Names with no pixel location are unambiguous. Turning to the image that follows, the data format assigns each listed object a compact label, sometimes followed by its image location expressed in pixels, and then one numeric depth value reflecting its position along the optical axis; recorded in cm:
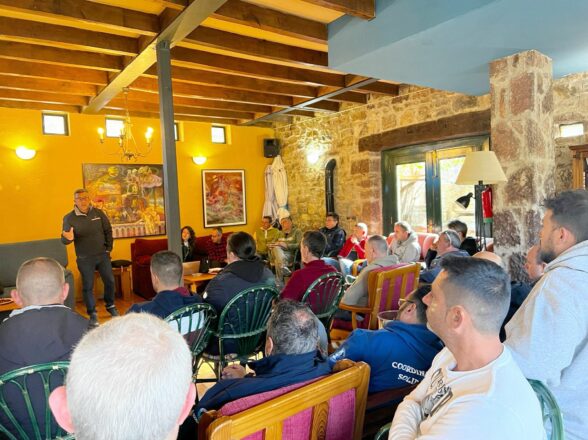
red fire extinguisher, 381
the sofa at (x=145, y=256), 654
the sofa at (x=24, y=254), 551
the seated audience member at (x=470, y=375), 97
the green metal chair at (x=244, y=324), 270
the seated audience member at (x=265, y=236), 757
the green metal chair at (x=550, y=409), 113
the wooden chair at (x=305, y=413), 101
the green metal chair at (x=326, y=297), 301
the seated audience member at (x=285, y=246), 696
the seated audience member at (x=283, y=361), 128
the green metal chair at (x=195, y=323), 232
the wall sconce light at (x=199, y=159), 802
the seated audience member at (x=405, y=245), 479
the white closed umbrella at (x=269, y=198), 871
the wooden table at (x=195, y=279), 490
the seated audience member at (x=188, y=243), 677
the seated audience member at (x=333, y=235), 661
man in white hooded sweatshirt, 133
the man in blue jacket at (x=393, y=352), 162
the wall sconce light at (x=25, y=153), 640
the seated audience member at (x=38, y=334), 169
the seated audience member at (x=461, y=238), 440
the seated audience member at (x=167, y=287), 238
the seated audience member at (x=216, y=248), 724
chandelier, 700
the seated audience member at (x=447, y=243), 391
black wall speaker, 869
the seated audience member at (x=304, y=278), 303
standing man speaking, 489
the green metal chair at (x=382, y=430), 131
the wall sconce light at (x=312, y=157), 781
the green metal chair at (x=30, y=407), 158
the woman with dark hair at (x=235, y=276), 278
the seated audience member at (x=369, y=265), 332
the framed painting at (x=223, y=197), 819
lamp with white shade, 313
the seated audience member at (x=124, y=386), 69
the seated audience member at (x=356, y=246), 600
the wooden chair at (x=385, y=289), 309
